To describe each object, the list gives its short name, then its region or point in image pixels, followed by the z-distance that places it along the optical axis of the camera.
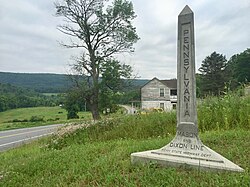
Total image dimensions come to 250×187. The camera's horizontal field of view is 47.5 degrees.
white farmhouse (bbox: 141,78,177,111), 42.56
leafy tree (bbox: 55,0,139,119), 25.98
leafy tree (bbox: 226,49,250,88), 47.09
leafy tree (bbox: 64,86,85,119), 25.81
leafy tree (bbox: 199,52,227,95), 47.12
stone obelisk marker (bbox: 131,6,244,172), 4.12
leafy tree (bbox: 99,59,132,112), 25.83
